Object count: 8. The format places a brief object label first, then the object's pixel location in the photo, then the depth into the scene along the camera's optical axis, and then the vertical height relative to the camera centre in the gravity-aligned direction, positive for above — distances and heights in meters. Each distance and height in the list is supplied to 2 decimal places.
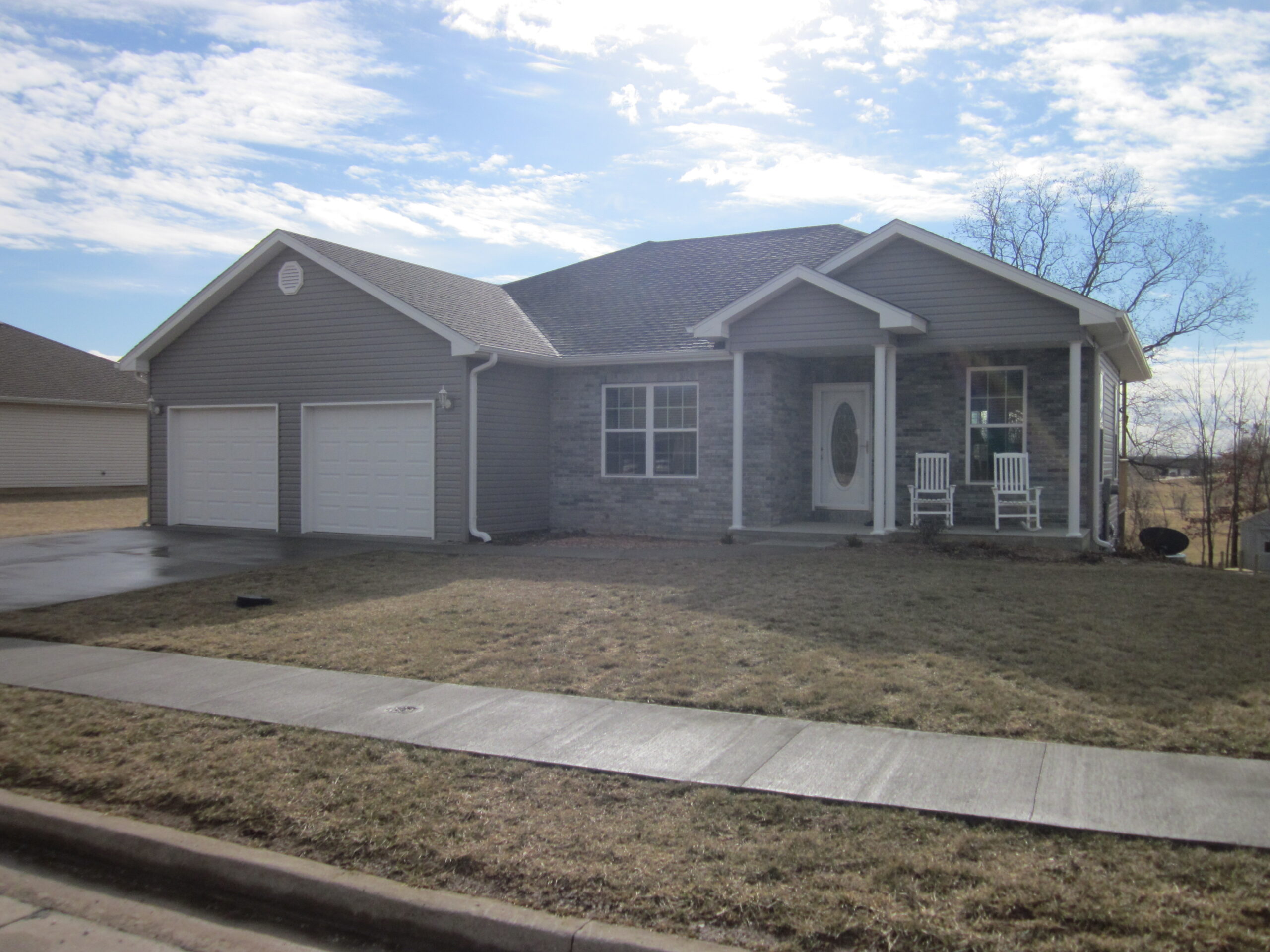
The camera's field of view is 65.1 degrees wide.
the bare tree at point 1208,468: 20.66 -0.15
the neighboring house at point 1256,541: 19.28 -1.58
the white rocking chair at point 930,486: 14.87 -0.39
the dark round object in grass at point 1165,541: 16.28 -1.31
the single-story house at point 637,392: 14.45 +1.14
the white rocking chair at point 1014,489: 14.30 -0.40
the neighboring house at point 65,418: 29.95 +1.33
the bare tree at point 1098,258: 30.33 +6.63
